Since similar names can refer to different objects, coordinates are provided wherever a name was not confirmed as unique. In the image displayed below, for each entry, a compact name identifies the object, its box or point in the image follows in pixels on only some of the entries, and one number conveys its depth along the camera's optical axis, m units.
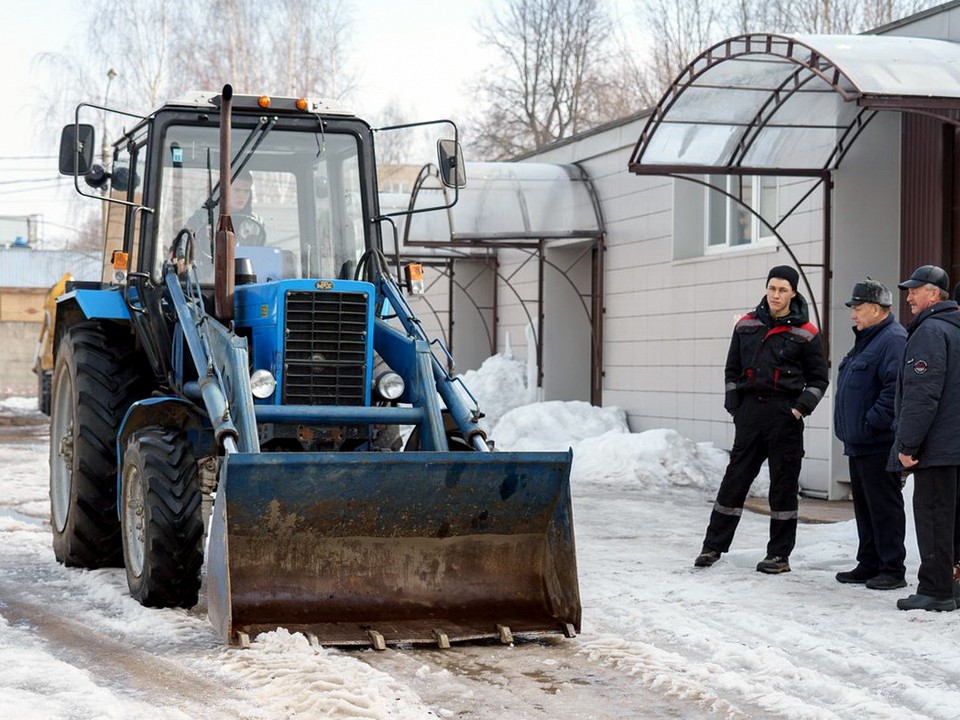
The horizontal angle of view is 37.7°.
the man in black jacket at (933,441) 7.03
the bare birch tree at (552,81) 43.91
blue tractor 6.08
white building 10.90
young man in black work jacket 8.02
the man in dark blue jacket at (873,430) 7.68
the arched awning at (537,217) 17.20
